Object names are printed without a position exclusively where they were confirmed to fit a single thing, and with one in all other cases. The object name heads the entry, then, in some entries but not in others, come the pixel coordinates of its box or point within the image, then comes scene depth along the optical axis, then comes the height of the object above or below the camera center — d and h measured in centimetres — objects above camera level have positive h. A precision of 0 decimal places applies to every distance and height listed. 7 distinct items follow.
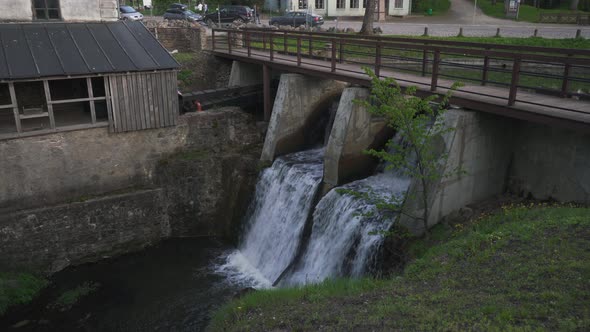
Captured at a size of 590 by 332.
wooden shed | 1445 -153
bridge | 934 -159
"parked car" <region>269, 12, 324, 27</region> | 3334 -8
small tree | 995 -239
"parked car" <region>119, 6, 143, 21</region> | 3195 +41
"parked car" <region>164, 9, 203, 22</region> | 3525 +29
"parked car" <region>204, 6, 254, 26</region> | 3572 +29
